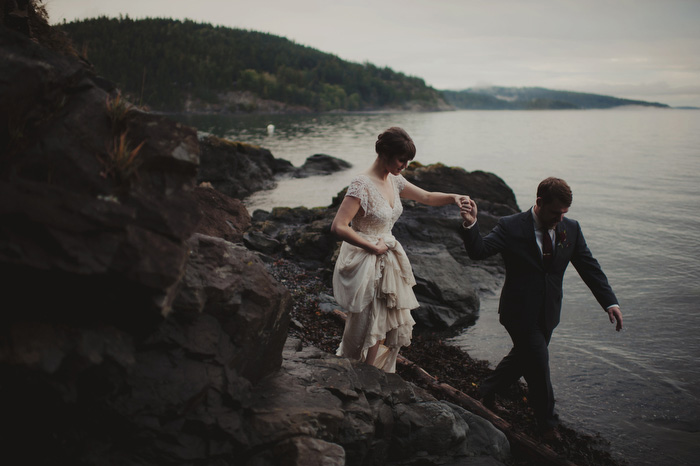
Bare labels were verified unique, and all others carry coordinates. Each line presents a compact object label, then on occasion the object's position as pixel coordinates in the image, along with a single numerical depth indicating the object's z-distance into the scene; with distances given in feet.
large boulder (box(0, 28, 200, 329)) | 8.05
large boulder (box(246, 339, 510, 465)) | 11.89
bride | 15.47
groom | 16.80
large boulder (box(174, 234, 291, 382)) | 11.47
